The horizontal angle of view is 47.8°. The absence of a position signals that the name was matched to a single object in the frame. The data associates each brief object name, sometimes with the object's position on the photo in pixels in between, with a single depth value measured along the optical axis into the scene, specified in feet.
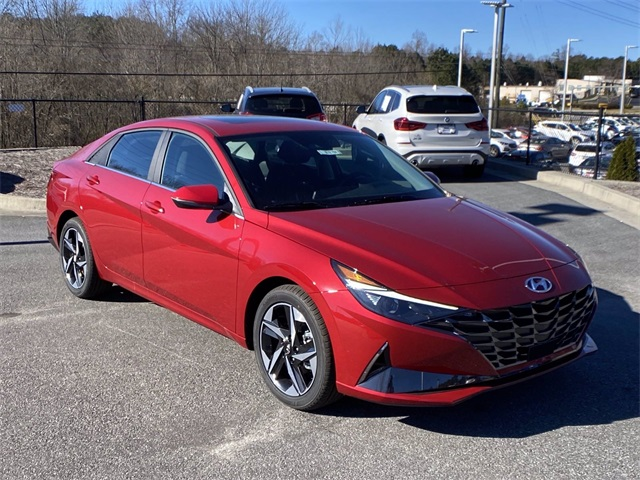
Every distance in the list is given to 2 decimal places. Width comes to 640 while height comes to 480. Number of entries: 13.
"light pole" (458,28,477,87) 145.79
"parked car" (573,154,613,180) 49.24
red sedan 12.05
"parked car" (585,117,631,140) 58.18
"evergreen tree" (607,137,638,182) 44.83
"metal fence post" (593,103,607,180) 44.26
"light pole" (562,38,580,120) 198.70
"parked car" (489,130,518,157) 81.66
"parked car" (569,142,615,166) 52.29
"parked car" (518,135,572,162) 53.57
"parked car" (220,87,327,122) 45.96
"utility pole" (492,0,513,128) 100.58
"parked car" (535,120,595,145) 70.33
